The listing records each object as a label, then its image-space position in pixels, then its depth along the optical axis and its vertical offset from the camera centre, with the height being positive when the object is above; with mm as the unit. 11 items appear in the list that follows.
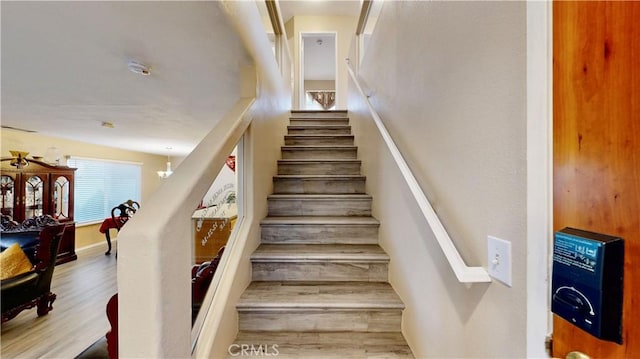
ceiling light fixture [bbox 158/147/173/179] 6380 +158
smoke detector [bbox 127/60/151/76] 1723 +745
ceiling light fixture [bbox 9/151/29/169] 3986 +304
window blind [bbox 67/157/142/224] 5344 -145
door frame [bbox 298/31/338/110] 5680 +2763
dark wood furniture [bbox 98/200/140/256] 5254 -835
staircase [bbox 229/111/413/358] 1396 -674
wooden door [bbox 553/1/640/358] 422 +80
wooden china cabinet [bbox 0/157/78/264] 4004 -233
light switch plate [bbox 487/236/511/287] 700 -217
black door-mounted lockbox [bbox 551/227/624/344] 438 -178
